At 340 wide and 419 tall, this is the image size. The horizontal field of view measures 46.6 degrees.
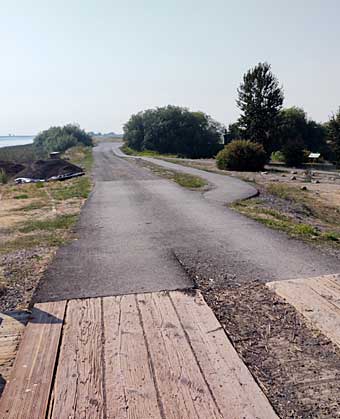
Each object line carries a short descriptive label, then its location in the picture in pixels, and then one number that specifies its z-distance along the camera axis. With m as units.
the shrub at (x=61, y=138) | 70.75
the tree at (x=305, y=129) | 43.93
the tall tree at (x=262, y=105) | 36.44
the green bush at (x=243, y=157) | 25.81
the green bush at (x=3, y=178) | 21.97
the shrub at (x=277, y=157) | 36.32
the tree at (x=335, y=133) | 32.16
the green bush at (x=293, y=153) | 34.34
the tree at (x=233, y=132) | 38.04
